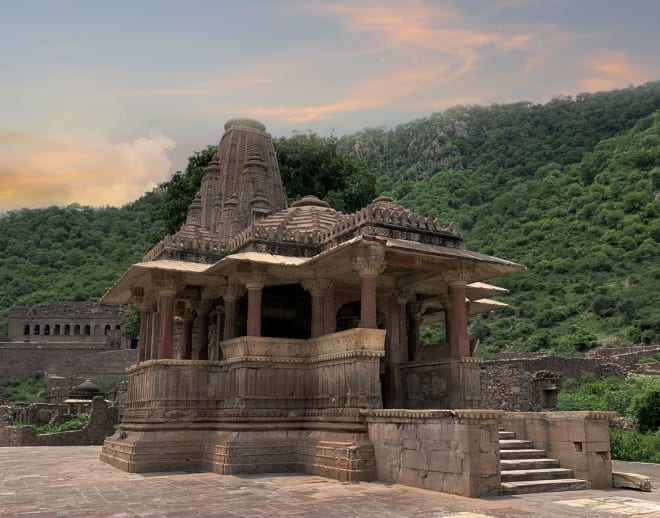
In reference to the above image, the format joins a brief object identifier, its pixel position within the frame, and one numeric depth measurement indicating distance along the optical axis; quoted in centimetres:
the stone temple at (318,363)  971
